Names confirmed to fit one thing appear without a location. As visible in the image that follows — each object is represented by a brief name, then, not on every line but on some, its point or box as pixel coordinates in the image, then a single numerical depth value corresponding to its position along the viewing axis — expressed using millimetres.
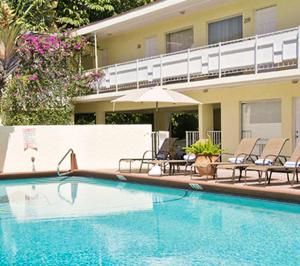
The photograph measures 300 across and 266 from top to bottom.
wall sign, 18859
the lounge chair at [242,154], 14325
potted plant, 14880
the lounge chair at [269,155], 13477
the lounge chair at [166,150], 17358
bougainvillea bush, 23766
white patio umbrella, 16511
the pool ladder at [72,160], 18781
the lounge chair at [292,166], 12271
